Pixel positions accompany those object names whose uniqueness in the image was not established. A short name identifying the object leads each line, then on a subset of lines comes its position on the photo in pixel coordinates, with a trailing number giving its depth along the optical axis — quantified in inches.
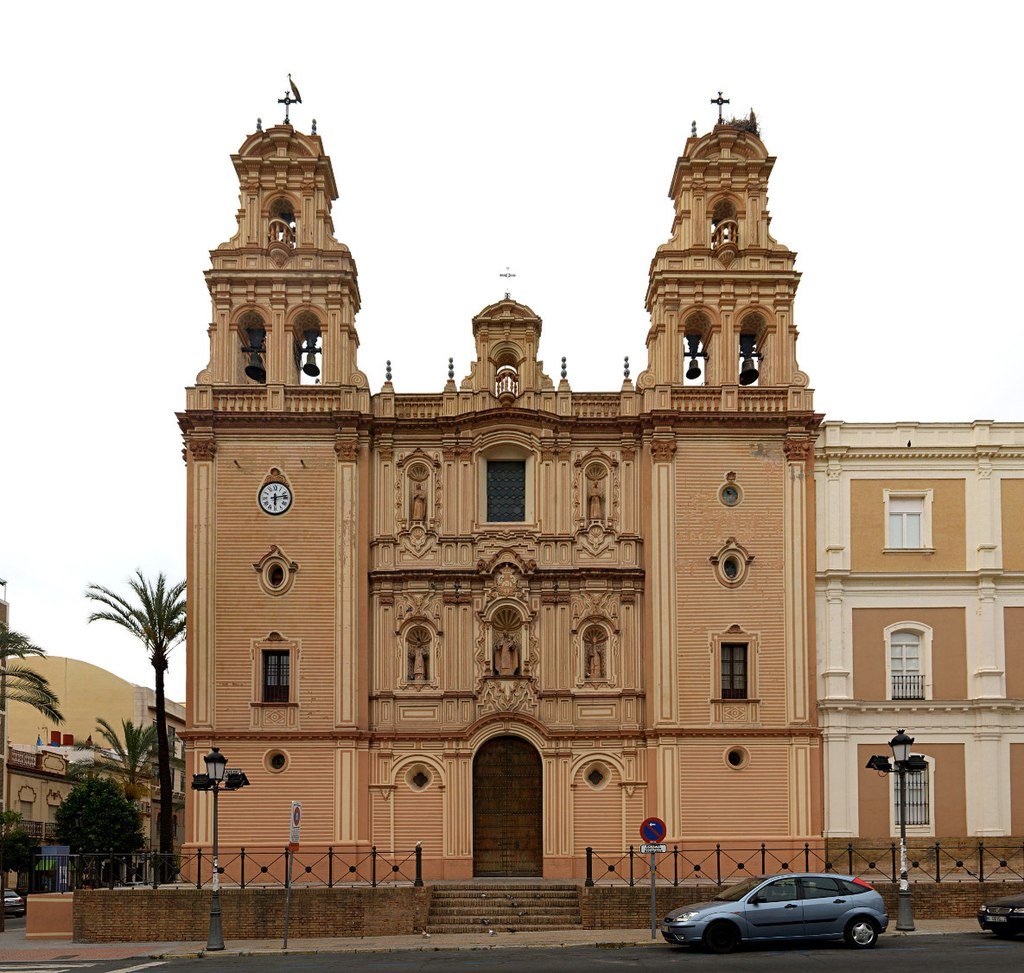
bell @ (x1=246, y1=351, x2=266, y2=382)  1700.3
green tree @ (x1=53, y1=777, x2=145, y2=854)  2503.7
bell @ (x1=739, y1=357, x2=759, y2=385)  1702.8
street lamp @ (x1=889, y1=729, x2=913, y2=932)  1206.3
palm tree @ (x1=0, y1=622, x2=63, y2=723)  1717.5
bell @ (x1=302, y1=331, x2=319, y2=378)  1691.7
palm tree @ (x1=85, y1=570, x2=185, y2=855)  1918.1
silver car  1094.4
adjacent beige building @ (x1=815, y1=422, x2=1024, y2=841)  1565.0
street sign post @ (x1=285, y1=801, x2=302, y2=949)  1261.1
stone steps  1323.8
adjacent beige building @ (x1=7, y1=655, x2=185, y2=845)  3440.0
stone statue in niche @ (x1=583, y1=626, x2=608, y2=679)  1590.8
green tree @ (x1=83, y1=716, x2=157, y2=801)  2640.3
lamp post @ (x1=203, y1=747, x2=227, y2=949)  1219.9
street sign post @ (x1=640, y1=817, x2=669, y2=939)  1181.7
